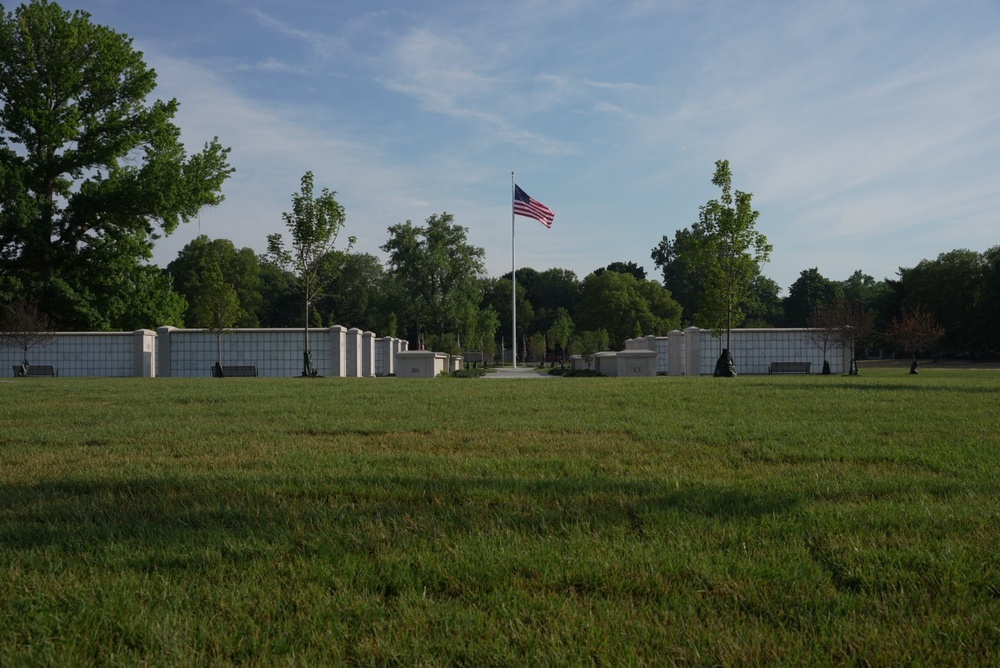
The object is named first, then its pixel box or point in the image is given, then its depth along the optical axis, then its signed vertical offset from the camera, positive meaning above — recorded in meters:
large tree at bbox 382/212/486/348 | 56.94 +5.98
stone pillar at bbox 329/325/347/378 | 32.44 -0.10
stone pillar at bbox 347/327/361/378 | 33.16 -0.16
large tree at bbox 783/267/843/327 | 85.44 +5.85
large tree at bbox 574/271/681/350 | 66.00 +3.52
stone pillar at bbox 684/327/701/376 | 34.81 -0.23
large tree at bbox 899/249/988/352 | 58.72 +4.00
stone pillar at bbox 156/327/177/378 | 33.31 -0.07
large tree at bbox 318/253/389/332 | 78.38 +6.27
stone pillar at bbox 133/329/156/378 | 32.44 -0.11
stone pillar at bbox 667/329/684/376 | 36.44 -0.34
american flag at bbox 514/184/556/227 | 38.34 +6.94
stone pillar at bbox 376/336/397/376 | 39.28 -0.36
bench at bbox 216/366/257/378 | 32.53 -0.90
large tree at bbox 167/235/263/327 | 65.25 +7.36
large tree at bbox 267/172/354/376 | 30.80 +4.68
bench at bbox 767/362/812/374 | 34.28 -1.00
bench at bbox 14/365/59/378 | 32.47 -0.79
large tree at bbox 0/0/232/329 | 31.53 +8.10
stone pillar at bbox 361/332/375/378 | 35.88 -0.23
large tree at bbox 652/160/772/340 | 27.27 +3.39
